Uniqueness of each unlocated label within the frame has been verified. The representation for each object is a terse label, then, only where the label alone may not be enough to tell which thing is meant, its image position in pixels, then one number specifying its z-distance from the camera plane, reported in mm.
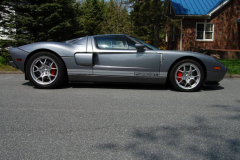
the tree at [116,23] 20123
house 19188
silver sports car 5086
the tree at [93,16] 32531
